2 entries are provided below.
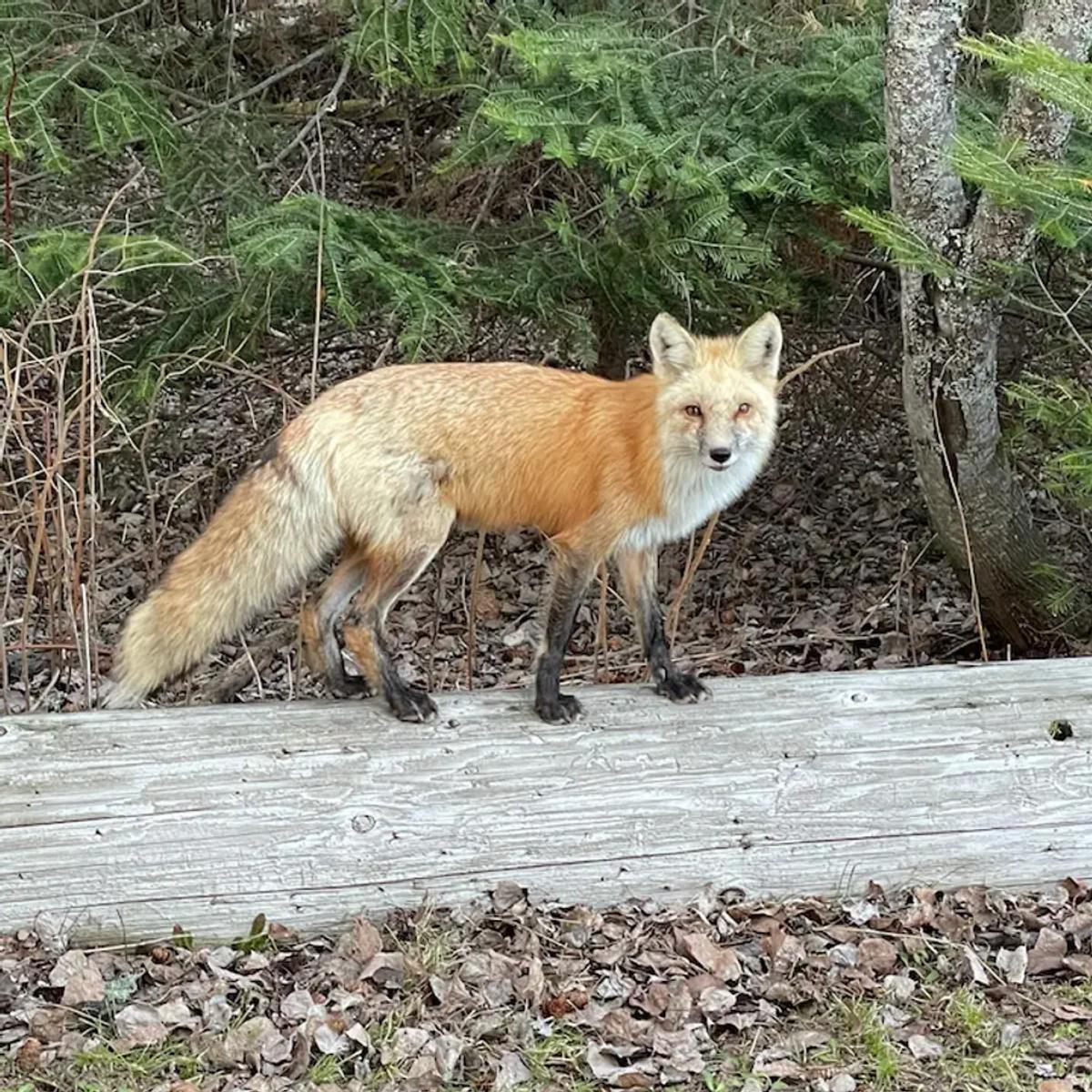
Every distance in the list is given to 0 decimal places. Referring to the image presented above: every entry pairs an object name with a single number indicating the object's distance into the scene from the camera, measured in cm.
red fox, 405
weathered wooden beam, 379
